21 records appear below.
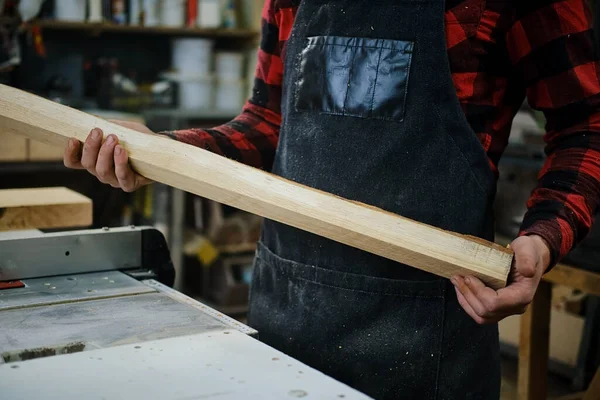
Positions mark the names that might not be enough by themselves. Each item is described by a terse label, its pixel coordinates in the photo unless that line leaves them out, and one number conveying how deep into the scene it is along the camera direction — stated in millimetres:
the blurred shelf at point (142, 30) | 3453
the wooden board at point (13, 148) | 2768
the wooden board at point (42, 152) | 2832
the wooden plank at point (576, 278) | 2117
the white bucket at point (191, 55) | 3732
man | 1190
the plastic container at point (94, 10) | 3480
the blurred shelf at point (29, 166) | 2812
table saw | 825
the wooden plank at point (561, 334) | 2910
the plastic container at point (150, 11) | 3637
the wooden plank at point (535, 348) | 2195
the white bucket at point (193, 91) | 3730
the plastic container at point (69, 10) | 3410
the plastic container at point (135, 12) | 3609
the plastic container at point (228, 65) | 3770
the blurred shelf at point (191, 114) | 3400
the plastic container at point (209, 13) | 3762
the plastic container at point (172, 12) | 3668
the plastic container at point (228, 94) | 3781
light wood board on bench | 1495
